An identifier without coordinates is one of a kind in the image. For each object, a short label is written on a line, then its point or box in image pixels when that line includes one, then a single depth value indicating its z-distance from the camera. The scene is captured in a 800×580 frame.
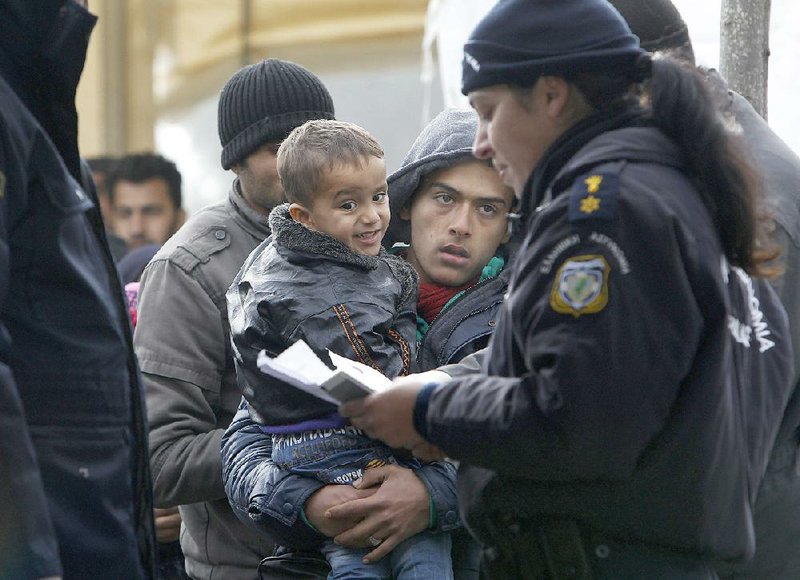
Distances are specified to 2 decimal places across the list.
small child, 5.89
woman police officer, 4.27
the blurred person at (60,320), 4.45
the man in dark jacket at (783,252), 5.86
